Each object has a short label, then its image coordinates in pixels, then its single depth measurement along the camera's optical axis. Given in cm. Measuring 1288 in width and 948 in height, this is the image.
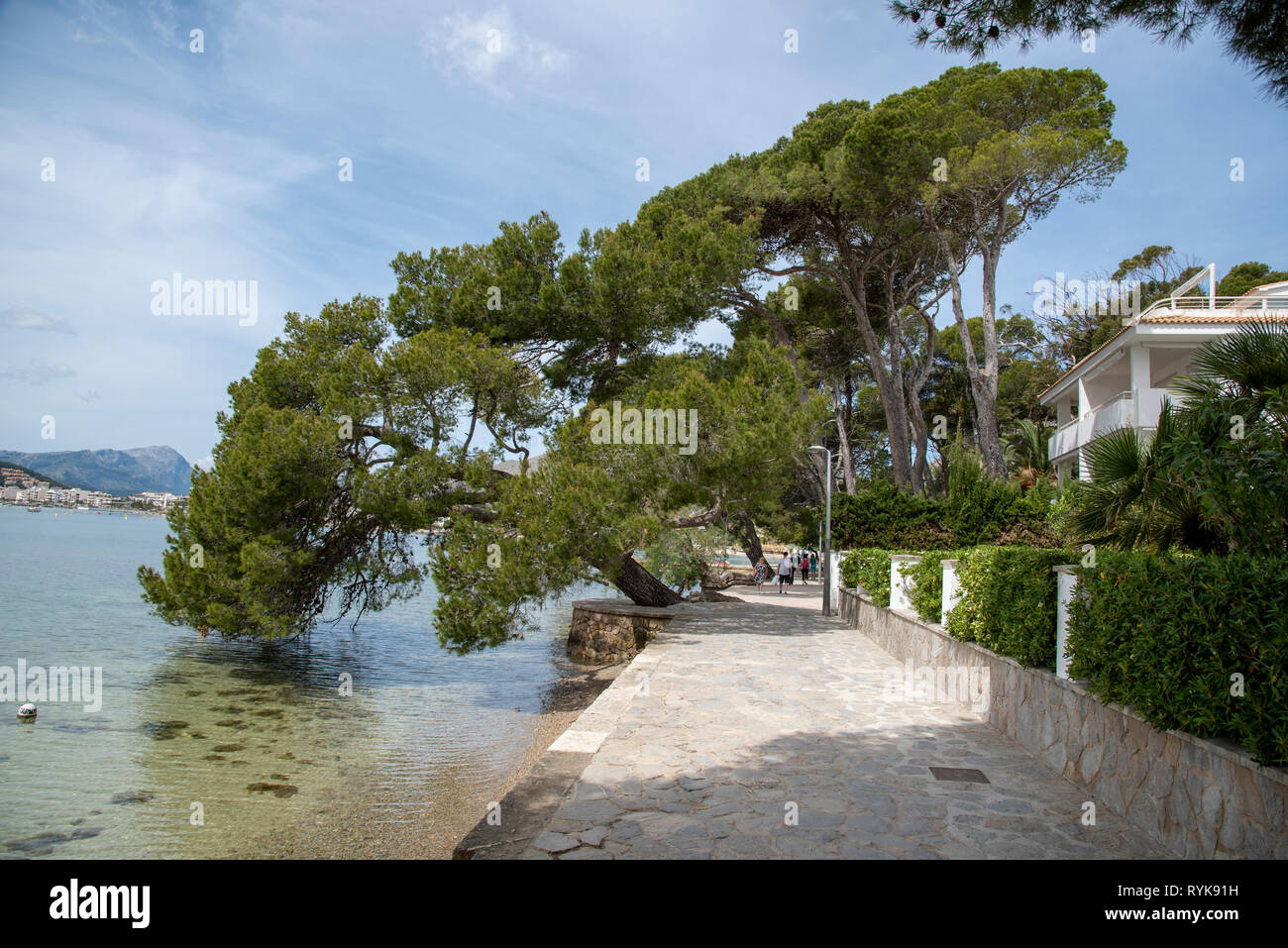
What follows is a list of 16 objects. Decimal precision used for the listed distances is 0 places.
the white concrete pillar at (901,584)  1145
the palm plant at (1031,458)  2578
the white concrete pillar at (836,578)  1906
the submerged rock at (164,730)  1108
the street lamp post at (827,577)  1821
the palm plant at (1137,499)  600
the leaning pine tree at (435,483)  1235
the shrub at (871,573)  1307
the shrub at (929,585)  982
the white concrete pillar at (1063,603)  551
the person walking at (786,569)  2657
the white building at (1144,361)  1808
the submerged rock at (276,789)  863
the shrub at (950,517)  1800
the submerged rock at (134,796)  848
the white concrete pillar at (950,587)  884
